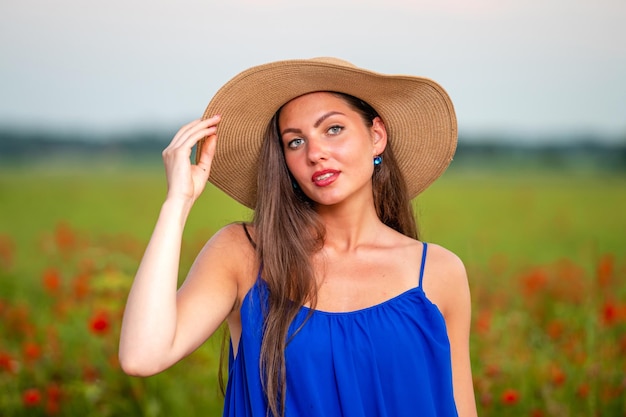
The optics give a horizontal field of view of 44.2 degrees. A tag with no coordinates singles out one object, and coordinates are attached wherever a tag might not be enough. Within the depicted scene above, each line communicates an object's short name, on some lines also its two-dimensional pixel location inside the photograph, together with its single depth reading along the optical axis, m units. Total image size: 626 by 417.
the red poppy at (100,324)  3.11
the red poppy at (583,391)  3.41
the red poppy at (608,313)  3.21
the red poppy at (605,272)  3.17
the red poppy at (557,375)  3.27
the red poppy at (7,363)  3.52
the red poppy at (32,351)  3.55
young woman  2.31
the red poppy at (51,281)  3.95
